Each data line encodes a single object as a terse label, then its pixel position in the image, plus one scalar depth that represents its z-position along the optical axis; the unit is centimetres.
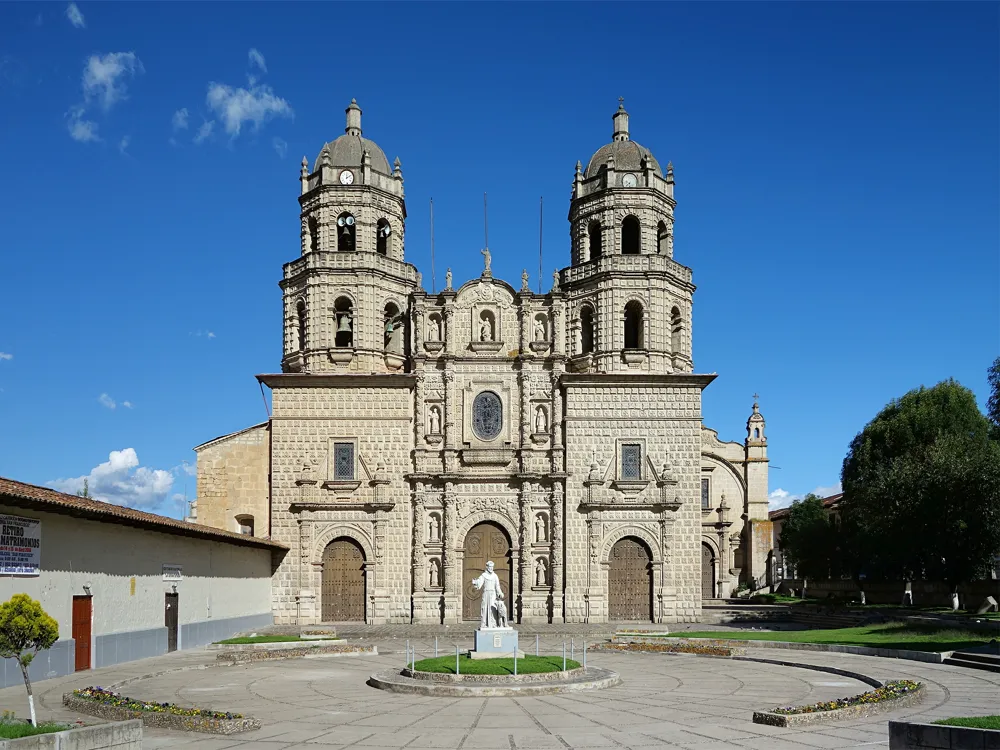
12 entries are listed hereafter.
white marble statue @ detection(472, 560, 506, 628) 2481
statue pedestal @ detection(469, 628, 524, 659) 2417
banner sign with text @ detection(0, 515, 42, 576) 2120
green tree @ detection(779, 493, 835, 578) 6366
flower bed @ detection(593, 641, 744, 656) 2927
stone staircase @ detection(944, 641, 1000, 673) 2445
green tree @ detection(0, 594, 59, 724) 1480
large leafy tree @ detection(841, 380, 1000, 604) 4248
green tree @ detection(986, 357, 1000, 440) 4825
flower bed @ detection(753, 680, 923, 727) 1678
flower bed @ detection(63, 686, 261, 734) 1628
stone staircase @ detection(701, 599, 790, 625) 4300
